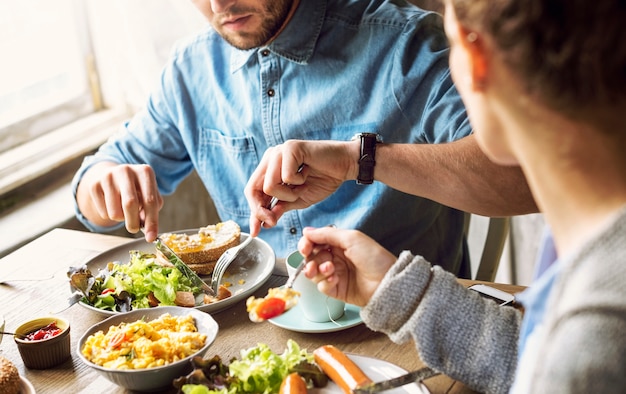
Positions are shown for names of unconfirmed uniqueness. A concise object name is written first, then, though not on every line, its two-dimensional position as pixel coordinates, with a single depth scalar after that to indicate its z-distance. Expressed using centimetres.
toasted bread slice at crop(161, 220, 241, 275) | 163
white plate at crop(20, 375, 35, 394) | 118
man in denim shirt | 170
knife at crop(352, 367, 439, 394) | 110
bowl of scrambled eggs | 116
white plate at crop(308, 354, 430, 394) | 112
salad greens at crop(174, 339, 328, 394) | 112
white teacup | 134
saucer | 132
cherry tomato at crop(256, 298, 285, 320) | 123
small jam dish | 126
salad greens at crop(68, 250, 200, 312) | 146
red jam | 130
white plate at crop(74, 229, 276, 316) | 149
